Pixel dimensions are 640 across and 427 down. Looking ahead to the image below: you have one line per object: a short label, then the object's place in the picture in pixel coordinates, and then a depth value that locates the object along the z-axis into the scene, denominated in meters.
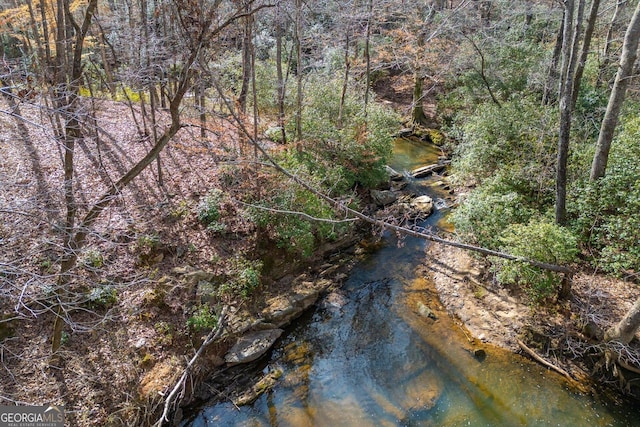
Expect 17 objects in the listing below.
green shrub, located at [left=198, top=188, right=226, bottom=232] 9.12
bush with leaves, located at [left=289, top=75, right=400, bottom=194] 11.71
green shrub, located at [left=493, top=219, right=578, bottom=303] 7.29
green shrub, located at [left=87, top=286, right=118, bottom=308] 6.89
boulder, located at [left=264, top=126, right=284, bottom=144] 12.94
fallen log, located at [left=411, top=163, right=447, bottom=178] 15.34
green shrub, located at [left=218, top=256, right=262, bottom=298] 8.22
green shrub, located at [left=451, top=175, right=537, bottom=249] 8.75
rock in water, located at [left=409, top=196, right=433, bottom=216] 12.40
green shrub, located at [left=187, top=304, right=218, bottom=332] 7.36
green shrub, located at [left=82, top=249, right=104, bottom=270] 7.34
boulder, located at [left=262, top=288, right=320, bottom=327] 8.44
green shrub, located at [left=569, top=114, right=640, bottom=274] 7.34
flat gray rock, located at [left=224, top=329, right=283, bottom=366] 7.49
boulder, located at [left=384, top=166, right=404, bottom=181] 14.84
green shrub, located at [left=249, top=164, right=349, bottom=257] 9.16
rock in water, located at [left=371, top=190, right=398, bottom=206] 12.91
